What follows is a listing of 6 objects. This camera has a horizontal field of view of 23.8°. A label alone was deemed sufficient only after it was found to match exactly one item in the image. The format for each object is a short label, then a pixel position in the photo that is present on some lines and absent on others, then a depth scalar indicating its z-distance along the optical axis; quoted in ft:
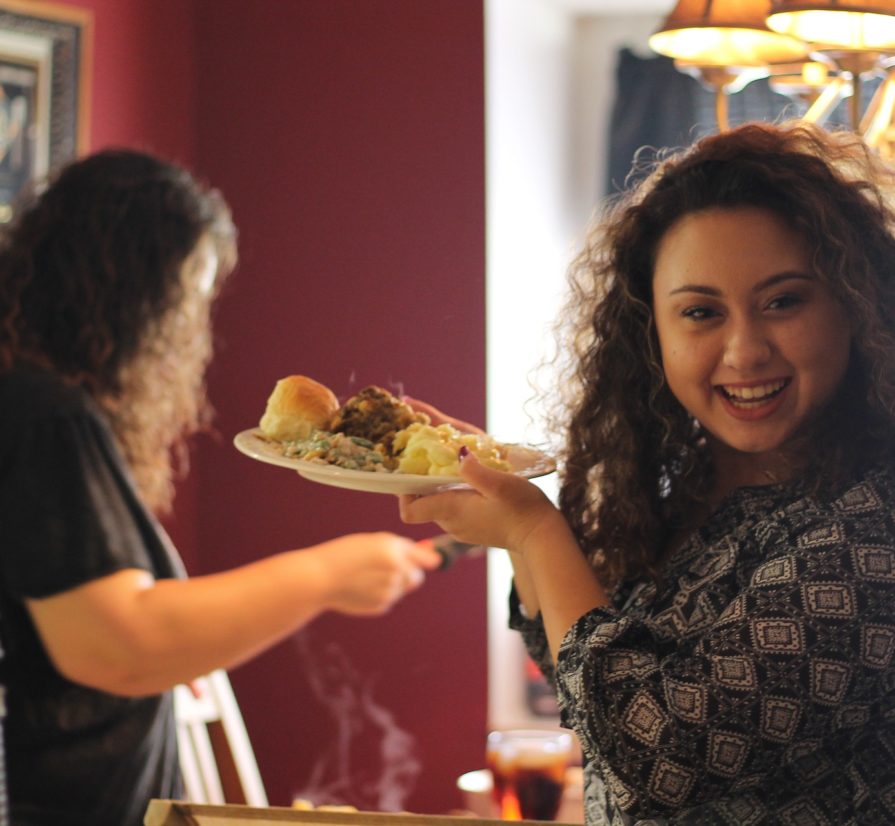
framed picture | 10.41
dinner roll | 6.05
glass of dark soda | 7.70
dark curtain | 13.76
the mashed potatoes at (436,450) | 5.64
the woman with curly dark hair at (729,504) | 4.73
